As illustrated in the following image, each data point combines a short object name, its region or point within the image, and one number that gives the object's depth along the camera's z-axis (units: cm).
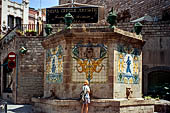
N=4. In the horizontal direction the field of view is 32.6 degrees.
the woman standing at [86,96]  1148
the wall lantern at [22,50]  1895
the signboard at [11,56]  1680
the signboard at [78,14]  1906
